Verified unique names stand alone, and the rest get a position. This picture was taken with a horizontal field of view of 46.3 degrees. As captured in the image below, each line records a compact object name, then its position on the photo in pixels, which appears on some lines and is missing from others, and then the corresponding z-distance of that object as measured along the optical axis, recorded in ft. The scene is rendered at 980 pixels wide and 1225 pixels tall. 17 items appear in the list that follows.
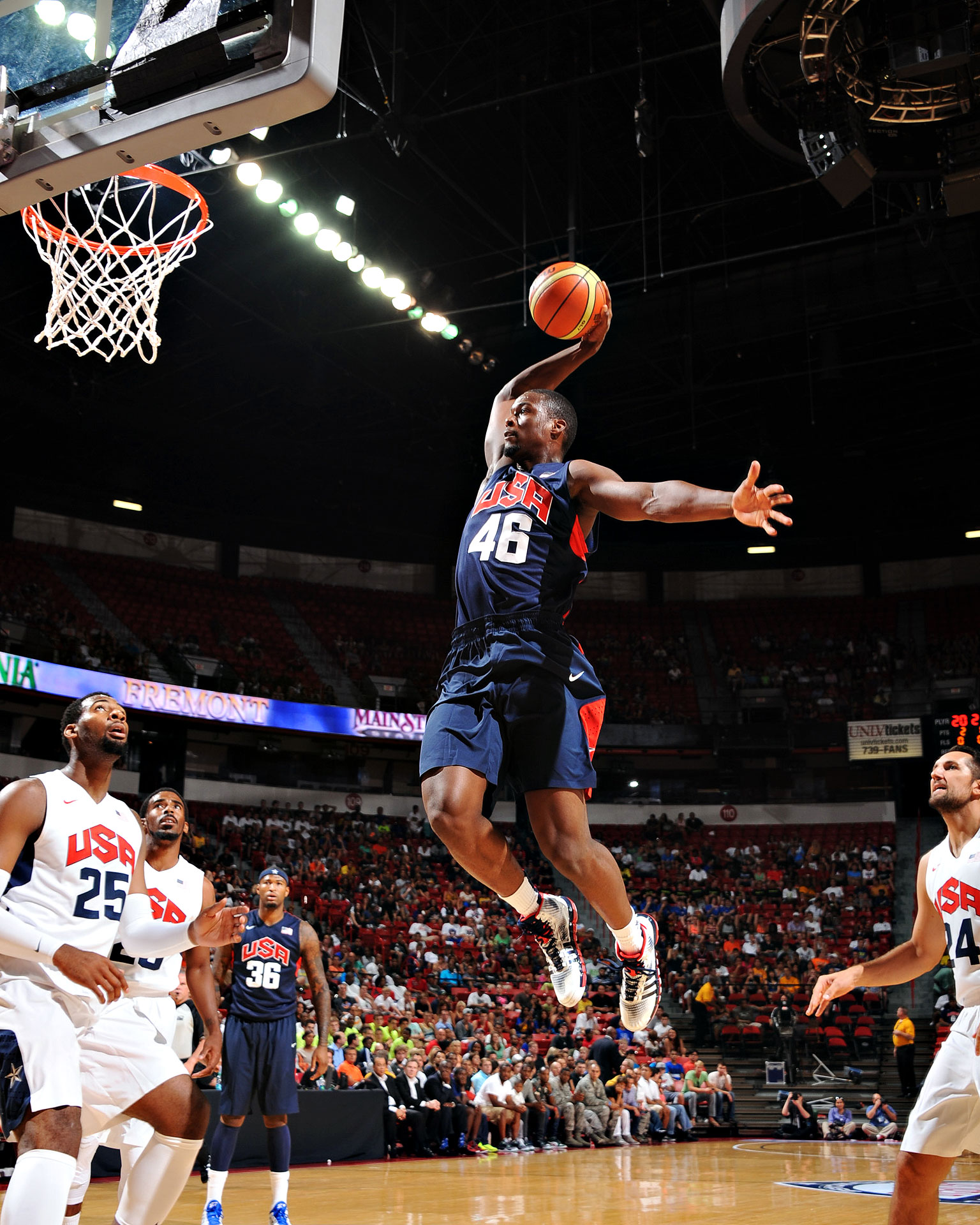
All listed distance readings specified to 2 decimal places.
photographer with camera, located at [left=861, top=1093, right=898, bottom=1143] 52.85
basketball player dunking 13.84
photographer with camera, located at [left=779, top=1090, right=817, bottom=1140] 56.24
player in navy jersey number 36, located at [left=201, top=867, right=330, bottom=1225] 24.68
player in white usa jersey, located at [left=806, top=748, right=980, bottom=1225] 15.24
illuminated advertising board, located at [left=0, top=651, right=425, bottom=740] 66.13
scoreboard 62.90
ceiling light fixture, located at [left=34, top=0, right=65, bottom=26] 16.17
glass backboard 13.73
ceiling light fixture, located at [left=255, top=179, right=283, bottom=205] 50.19
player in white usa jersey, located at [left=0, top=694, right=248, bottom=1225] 13.17
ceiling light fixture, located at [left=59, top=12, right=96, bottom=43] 15.67
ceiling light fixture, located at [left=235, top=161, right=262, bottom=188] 47.78
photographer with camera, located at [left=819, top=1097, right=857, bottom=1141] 54.54
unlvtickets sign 85.30
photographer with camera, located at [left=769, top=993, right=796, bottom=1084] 61.72
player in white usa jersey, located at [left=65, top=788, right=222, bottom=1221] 18.94
